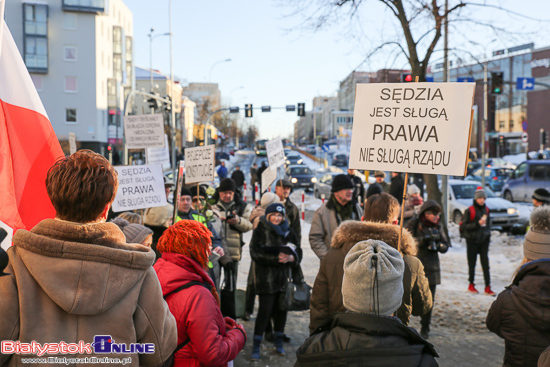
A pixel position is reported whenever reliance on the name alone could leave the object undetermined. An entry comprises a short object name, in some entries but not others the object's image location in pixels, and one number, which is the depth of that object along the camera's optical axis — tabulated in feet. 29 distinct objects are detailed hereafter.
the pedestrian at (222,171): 73.92
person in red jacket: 9.61
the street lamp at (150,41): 210.51
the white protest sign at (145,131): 34.60
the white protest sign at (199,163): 26.58
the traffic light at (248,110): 129.59
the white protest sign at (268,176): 30.45
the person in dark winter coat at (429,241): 22.53
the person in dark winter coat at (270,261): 19.62
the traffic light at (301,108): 130.19
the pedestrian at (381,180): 41.27
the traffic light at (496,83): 62.23
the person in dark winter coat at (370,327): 7.20
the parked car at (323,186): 89.51
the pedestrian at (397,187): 39.06
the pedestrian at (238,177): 71.40
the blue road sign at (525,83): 77.34
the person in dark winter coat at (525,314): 10.98
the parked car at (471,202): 53.88
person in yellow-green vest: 17.69
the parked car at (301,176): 104.53
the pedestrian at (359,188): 42.41
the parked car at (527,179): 75.20
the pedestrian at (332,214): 20.32
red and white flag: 9.44
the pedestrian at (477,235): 29.58
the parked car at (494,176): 101.45
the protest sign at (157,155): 38.49
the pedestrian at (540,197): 23.49
